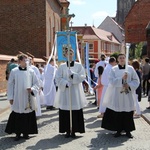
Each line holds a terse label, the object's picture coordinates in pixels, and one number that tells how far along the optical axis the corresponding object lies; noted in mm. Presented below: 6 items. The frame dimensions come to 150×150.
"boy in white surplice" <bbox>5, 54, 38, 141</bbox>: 8618
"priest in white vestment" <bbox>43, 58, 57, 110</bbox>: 14422
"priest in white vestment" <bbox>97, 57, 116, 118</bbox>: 11539
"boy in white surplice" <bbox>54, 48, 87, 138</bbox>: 8836
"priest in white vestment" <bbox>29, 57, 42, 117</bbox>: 10810
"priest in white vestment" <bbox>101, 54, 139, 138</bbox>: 8703
